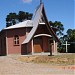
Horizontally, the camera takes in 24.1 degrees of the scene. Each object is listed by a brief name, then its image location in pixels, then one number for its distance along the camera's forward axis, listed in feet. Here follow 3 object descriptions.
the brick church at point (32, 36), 74.36
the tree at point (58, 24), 150.83
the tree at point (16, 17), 170.20
